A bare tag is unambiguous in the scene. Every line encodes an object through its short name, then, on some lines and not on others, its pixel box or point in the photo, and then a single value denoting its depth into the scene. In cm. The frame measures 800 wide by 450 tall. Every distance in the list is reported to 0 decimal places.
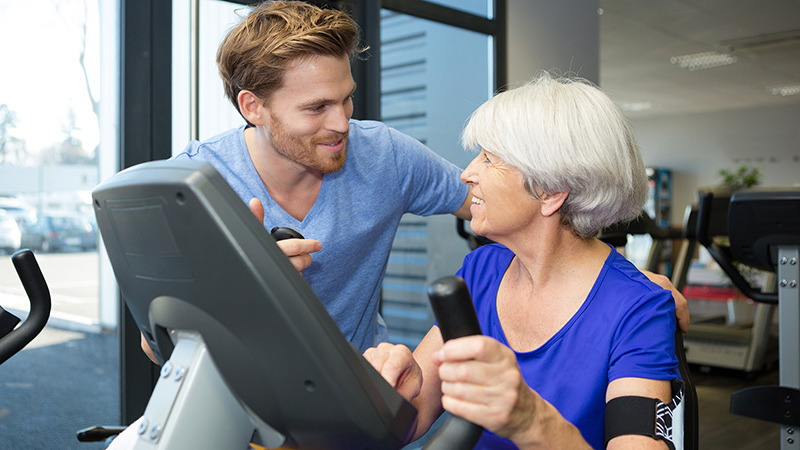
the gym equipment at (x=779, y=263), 221
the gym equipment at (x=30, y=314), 106
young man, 130
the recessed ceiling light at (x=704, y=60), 709
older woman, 99
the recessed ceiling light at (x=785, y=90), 881
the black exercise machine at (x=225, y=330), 53
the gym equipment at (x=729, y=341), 436
